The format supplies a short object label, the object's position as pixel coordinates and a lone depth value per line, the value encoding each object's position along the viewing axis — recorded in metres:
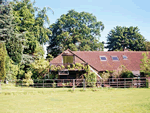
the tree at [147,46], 41.03
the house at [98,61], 27.16
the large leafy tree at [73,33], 40.59
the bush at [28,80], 24.24
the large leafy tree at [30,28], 29.78
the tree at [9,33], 26.84
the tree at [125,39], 45.84
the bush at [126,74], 24.47
